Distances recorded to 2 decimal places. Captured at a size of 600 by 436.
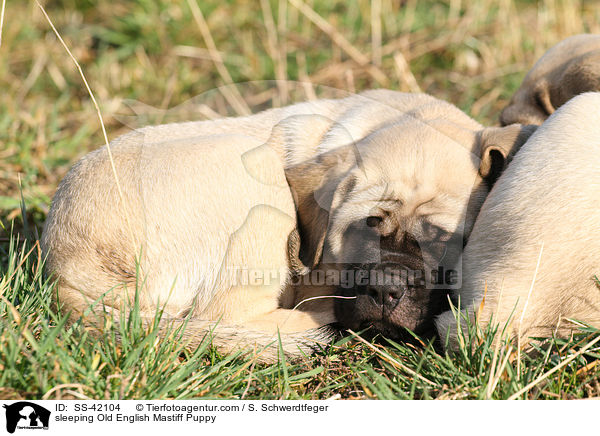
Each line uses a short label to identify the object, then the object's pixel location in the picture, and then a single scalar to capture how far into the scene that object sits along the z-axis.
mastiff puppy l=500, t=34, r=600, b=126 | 4.29
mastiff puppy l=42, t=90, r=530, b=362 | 3.51
